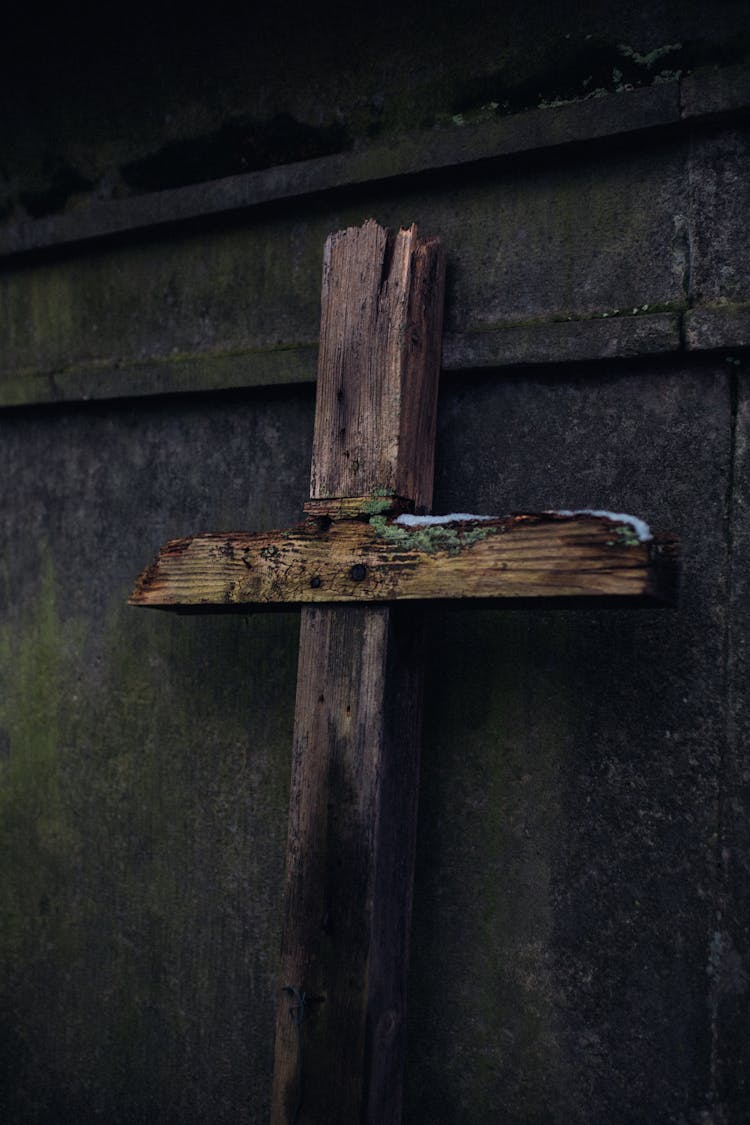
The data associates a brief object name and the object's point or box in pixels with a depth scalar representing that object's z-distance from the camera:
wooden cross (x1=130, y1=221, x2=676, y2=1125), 2.17
